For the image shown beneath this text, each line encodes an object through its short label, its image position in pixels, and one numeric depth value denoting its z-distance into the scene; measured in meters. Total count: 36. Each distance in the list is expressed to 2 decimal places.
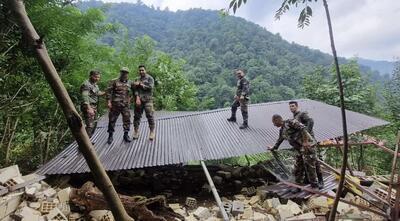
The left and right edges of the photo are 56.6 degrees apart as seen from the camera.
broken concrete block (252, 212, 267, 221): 5.52
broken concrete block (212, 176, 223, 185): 7.98
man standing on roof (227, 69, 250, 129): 8.30
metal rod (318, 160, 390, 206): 2.40
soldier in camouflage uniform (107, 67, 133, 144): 7.35
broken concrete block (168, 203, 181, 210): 6.48
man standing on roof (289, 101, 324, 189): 5.98
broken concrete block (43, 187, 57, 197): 5.70
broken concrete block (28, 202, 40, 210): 5.38
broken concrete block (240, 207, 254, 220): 5.78
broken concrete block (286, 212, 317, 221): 5.07
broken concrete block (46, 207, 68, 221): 5.20
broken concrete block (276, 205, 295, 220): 5.47
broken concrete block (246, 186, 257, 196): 7.24
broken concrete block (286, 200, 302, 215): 5.56
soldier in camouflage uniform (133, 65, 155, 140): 7.43
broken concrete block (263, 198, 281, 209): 5.97
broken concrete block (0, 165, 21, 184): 5.66
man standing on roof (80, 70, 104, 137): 6.94
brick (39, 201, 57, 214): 5.37
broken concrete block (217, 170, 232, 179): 8.23
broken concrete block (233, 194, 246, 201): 6.94
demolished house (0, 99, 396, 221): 5.44
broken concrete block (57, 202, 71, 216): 5.48
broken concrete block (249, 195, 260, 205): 6.54
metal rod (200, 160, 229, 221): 4.75
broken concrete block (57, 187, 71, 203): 5.70
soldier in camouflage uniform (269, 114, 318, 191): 5.76
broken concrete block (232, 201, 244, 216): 5.88
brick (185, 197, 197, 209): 6.68
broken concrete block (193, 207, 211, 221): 5.72
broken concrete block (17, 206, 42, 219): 4.96
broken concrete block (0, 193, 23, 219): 4.97
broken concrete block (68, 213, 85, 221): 5.45
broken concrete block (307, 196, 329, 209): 5.80
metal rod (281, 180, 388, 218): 1.98
